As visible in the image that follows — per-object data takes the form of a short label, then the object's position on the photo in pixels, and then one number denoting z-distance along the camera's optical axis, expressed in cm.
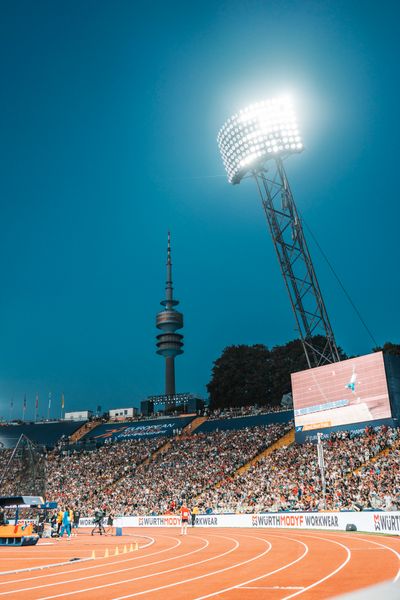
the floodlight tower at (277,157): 5069
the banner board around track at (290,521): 2833
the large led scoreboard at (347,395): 4331
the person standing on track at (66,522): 3216
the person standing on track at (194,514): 4300
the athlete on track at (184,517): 3200
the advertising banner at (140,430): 7106
